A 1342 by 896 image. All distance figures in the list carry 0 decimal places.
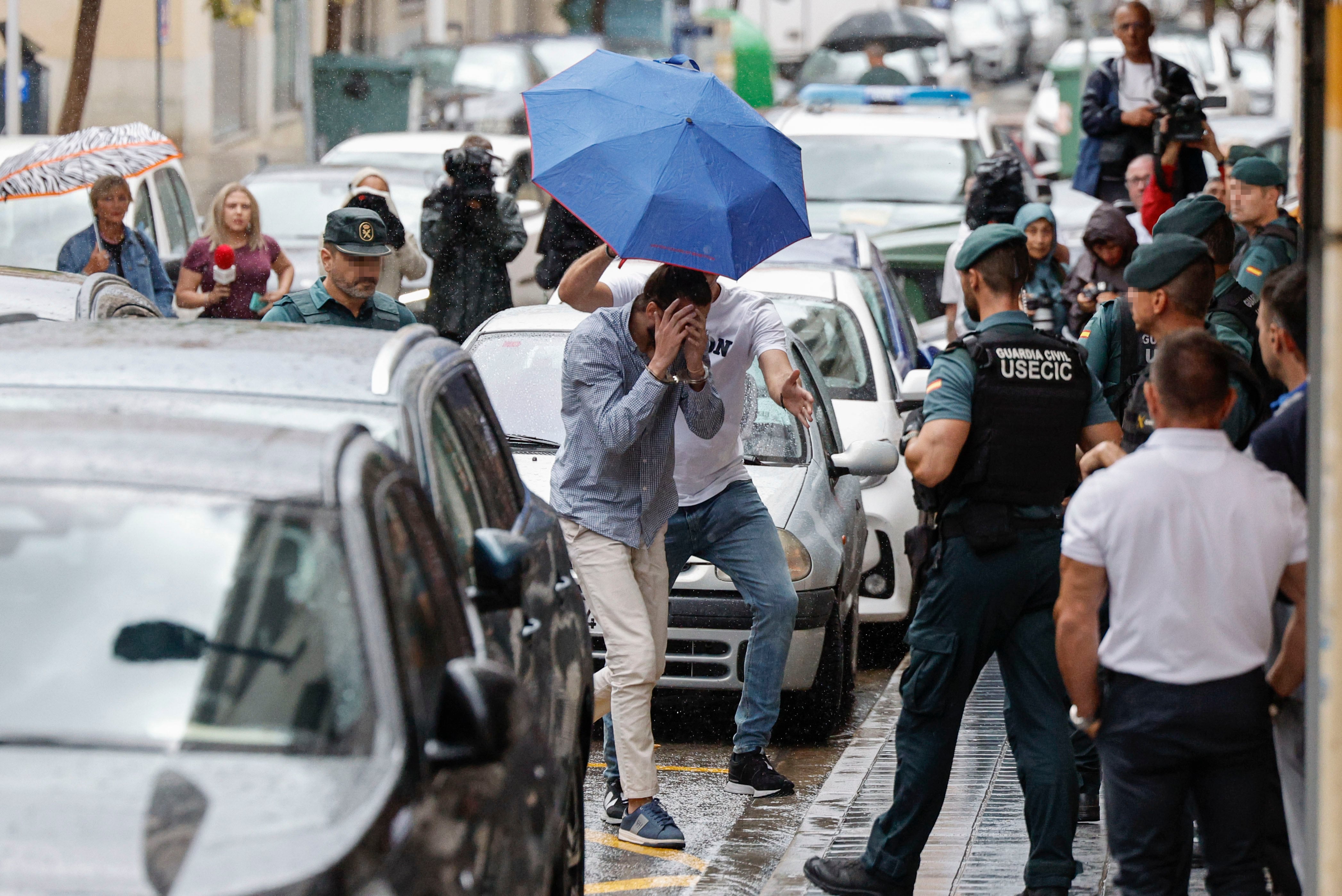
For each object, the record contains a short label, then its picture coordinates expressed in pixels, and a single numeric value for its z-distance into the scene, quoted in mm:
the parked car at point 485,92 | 55406
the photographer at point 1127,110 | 23281
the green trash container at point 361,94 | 57531
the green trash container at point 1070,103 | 51844
